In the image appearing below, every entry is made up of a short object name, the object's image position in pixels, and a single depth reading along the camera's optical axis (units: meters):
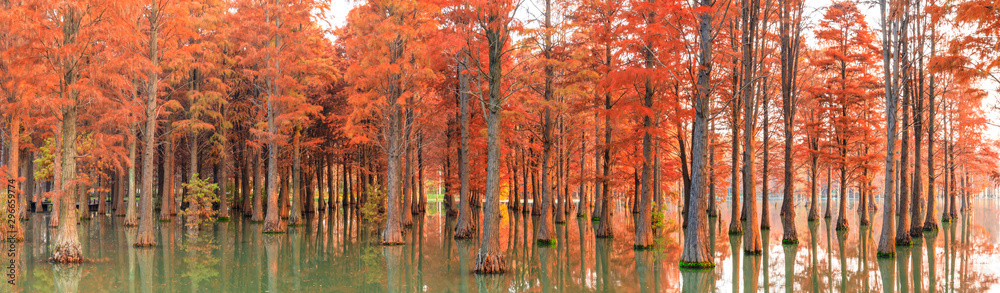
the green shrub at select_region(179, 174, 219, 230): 26.25
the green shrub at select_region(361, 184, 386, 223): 26.34
